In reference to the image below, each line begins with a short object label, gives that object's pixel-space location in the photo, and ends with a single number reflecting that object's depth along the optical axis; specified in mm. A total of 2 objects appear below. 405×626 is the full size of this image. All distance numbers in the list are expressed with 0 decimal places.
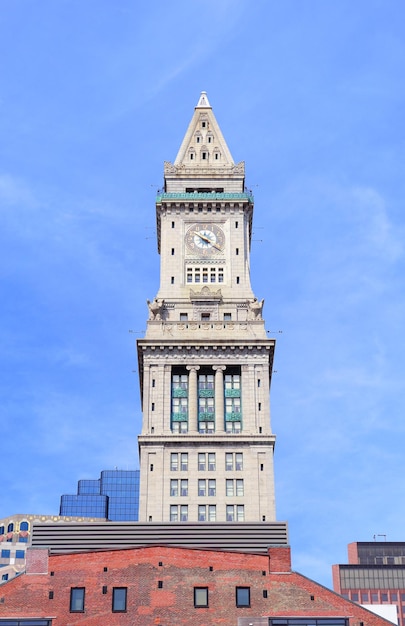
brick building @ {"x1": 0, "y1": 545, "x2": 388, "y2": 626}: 84438
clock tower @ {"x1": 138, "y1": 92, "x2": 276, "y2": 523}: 139000
